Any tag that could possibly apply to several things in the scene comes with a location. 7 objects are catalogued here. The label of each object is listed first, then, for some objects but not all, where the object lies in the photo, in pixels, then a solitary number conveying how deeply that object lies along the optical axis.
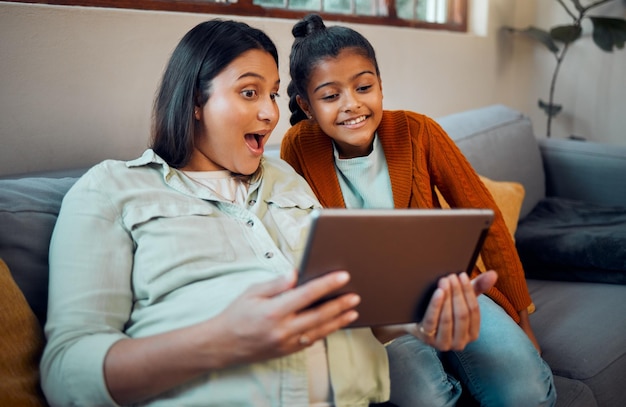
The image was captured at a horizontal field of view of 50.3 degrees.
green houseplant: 3.23
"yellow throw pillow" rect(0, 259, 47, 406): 0.97
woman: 0.92
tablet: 0.87
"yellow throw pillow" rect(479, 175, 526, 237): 2.15
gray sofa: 1.18
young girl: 1.41
